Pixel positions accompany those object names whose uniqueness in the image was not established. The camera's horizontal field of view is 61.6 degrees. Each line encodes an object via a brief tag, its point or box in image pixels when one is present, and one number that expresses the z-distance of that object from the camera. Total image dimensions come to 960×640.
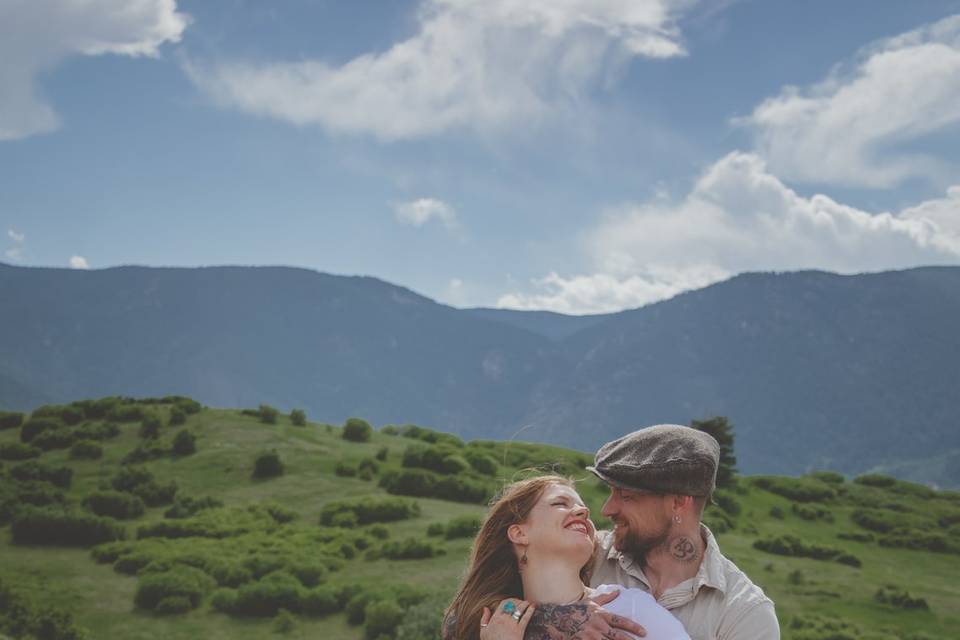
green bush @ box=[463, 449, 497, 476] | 47.06
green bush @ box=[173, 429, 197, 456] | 46.78
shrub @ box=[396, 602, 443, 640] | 21.73
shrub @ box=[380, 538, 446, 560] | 31.50
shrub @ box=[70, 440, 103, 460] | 45.81
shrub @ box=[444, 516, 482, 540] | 33.50
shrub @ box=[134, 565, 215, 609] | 26.58
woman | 4.33
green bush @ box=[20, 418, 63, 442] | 49.27
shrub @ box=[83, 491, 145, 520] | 37.81
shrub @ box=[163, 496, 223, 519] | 38.22
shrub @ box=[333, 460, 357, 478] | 43.94
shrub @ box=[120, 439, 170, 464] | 45.16
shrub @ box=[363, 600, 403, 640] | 23.95
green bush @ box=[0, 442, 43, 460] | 45.81
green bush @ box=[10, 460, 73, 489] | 41.56
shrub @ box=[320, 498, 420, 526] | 36.97
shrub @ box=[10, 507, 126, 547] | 33.66
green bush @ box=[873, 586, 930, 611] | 28.97
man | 4.39
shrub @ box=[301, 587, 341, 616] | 26.48
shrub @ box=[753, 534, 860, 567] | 35.97
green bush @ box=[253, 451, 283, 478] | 43.66
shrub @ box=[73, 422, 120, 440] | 49.16
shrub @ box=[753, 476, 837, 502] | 51.53
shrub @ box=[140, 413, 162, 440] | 49.16
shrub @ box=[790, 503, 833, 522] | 46.16
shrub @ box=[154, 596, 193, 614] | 26.00
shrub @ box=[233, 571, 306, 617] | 26.47
